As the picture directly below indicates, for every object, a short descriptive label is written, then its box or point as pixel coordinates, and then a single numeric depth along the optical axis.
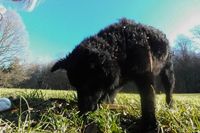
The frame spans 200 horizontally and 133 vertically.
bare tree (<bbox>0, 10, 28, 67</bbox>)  13.33
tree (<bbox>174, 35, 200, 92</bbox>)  20.13
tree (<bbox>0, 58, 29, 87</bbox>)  18.76
